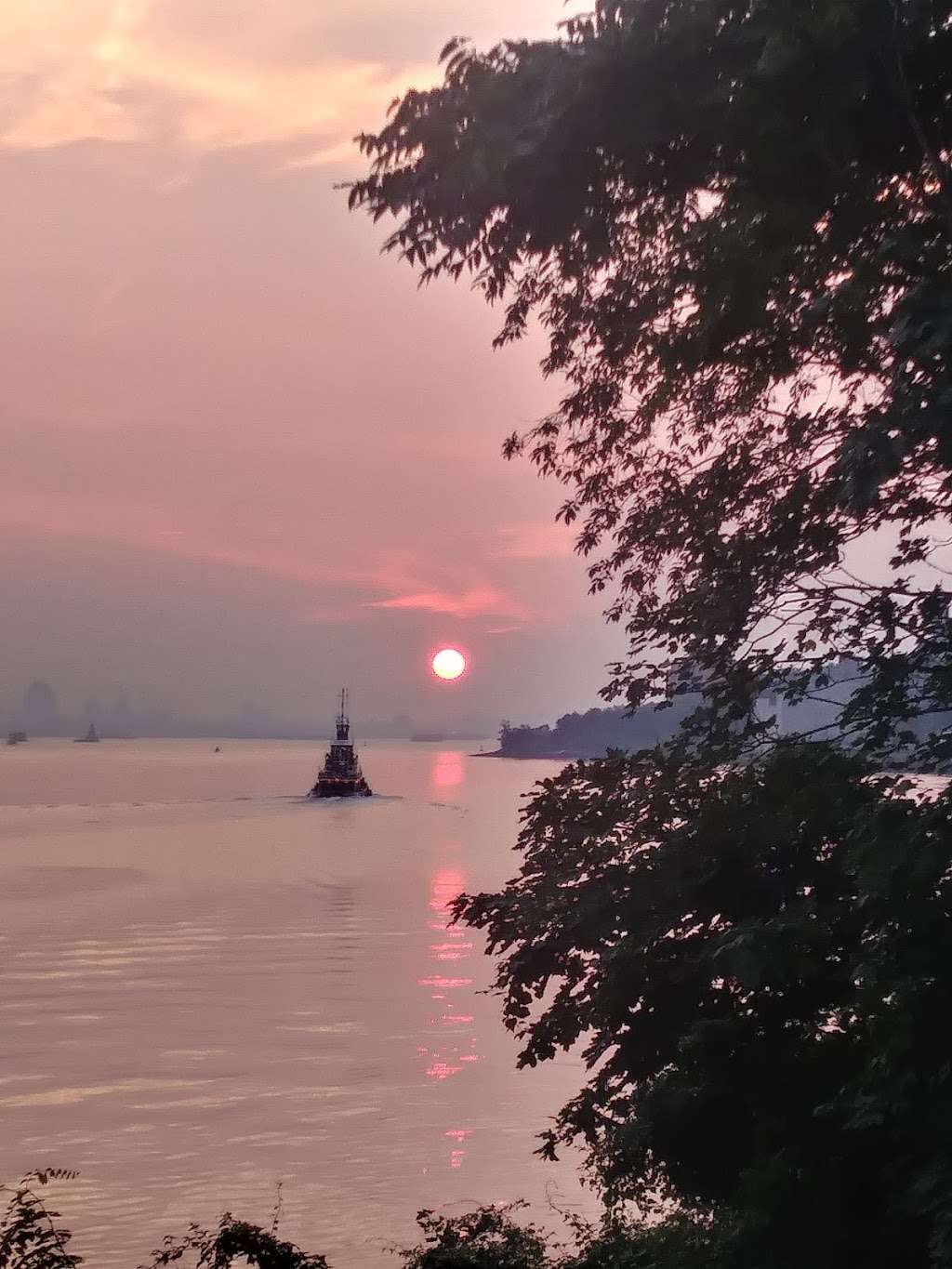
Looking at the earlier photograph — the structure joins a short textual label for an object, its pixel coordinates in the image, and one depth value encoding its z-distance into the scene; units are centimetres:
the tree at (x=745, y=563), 869
